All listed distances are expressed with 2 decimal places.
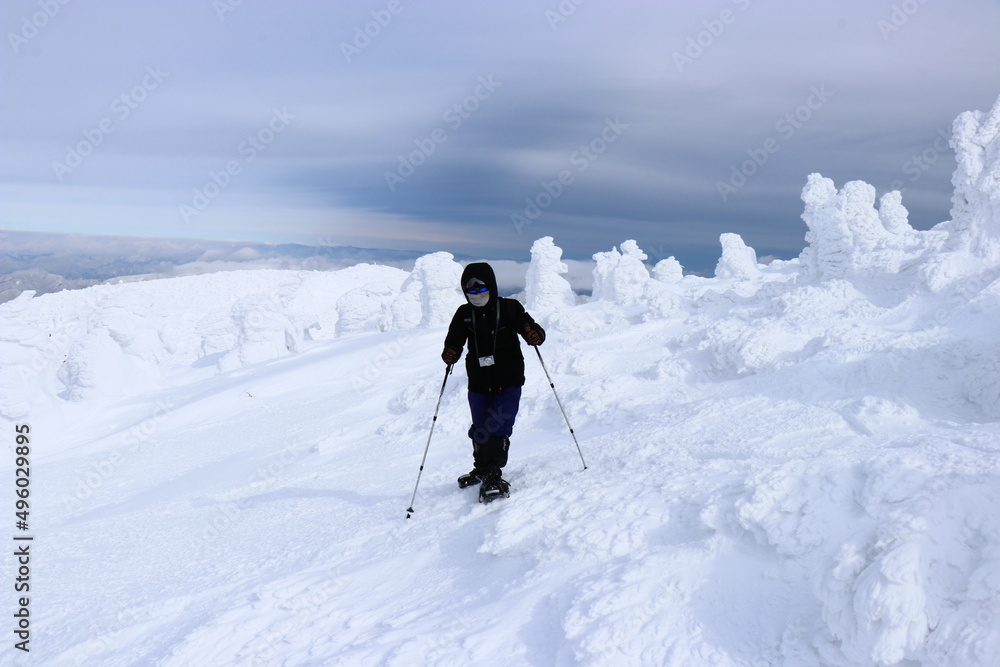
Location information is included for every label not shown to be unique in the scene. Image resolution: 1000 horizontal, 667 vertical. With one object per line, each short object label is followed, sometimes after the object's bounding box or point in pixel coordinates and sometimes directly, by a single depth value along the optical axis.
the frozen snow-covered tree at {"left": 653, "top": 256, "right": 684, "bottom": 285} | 66.50
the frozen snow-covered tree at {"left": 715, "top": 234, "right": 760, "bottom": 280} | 65.69
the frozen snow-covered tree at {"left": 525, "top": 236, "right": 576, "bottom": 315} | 49.78
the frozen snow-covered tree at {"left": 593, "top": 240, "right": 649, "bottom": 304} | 54.16
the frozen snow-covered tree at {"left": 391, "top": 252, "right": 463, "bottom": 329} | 38.91
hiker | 6.74
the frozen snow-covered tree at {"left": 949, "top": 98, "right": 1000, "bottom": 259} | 14.59
